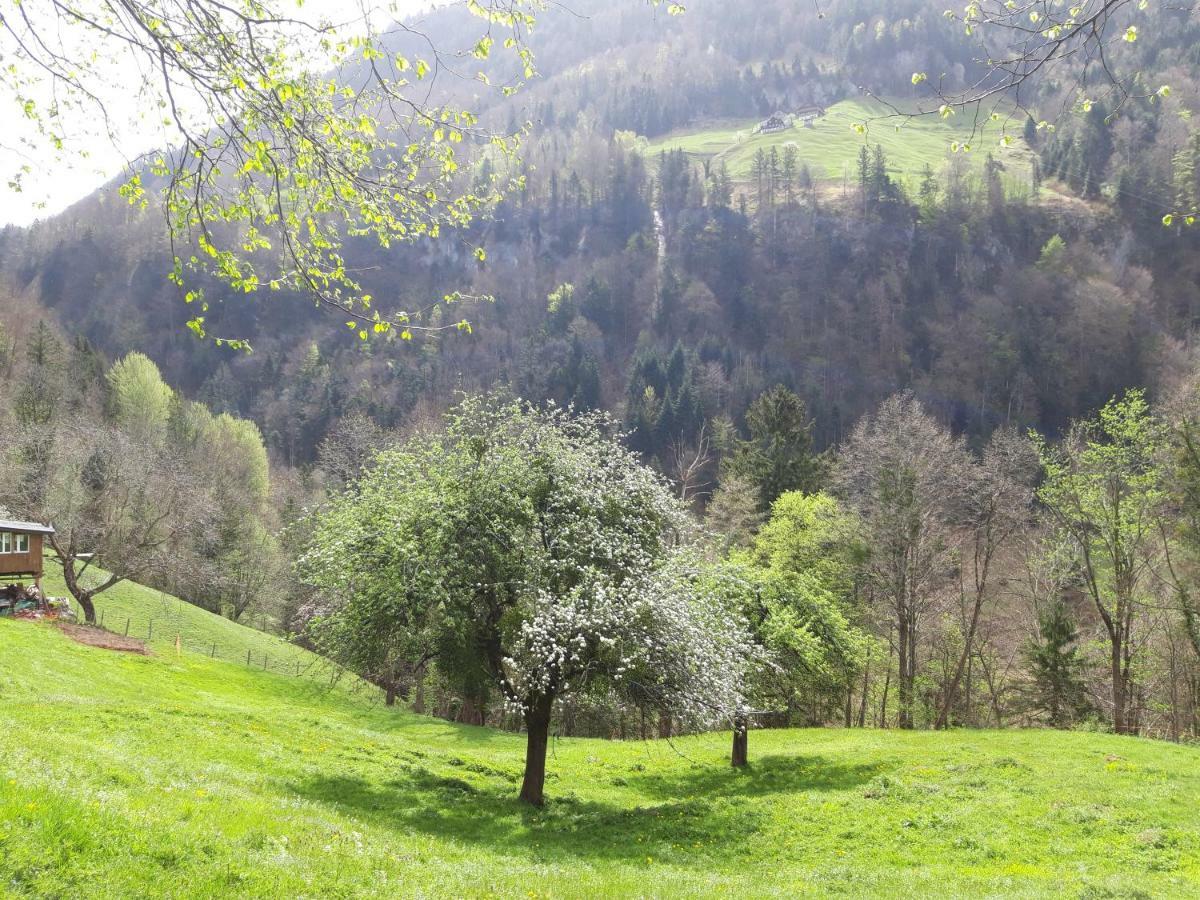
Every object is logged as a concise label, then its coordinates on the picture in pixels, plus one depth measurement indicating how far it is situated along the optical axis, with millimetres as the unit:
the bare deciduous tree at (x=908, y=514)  37844
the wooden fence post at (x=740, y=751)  26084
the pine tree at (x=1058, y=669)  38781
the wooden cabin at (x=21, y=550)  36375
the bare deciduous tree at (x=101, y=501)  41438
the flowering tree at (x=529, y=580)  16953
